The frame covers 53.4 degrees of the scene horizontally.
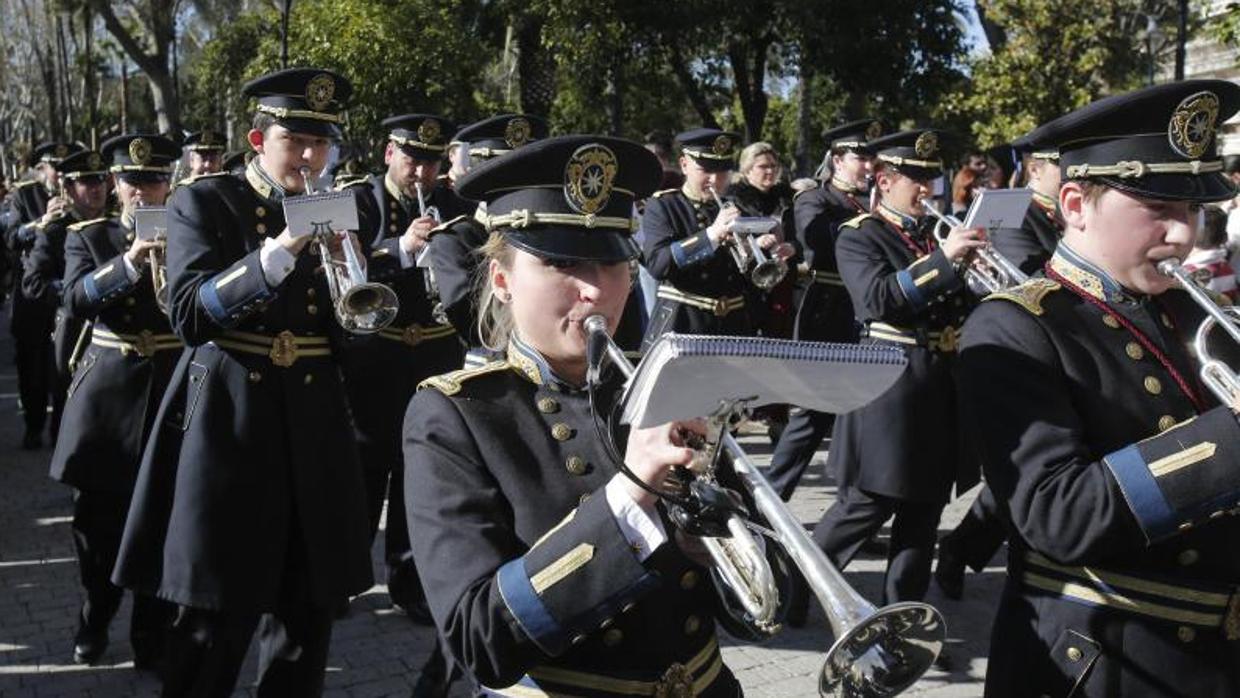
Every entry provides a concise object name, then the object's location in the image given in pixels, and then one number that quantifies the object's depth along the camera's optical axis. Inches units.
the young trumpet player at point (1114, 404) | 111.0
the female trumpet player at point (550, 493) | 86.9
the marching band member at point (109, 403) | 218.4
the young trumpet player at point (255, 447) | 166.2
